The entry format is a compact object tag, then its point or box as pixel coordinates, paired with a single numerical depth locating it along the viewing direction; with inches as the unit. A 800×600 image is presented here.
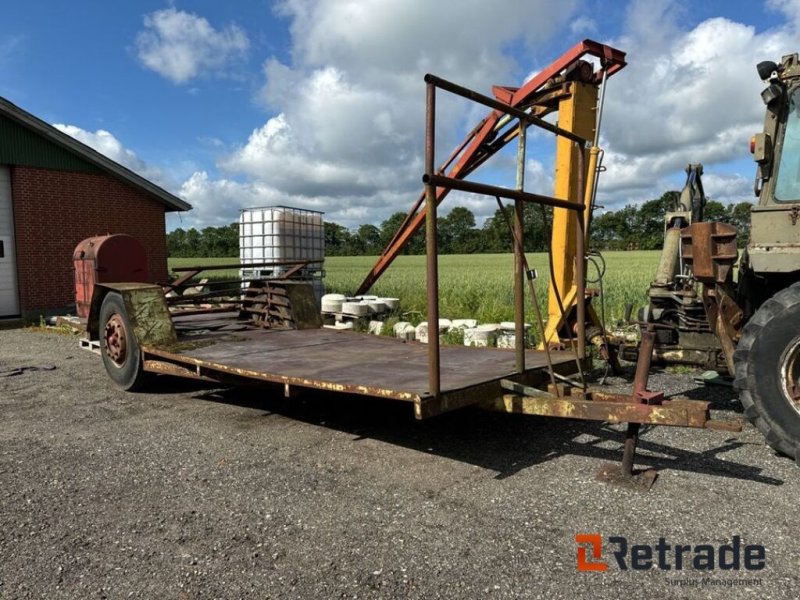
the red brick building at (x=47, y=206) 556.1
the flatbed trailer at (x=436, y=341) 143.9
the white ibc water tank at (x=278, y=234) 534.9
